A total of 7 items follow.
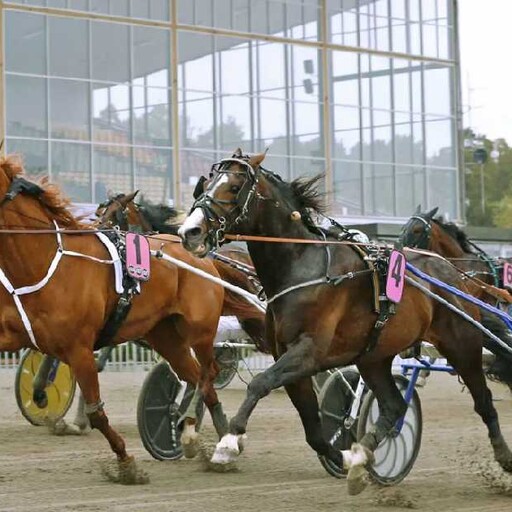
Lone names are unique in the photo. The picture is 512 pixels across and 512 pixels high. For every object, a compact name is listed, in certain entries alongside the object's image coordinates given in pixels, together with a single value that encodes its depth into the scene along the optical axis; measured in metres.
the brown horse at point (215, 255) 10.25
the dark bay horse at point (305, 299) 6.93
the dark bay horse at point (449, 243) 12.74
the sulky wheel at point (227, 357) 12.85
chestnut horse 7.83
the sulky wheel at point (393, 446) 8.01
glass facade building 22.41
